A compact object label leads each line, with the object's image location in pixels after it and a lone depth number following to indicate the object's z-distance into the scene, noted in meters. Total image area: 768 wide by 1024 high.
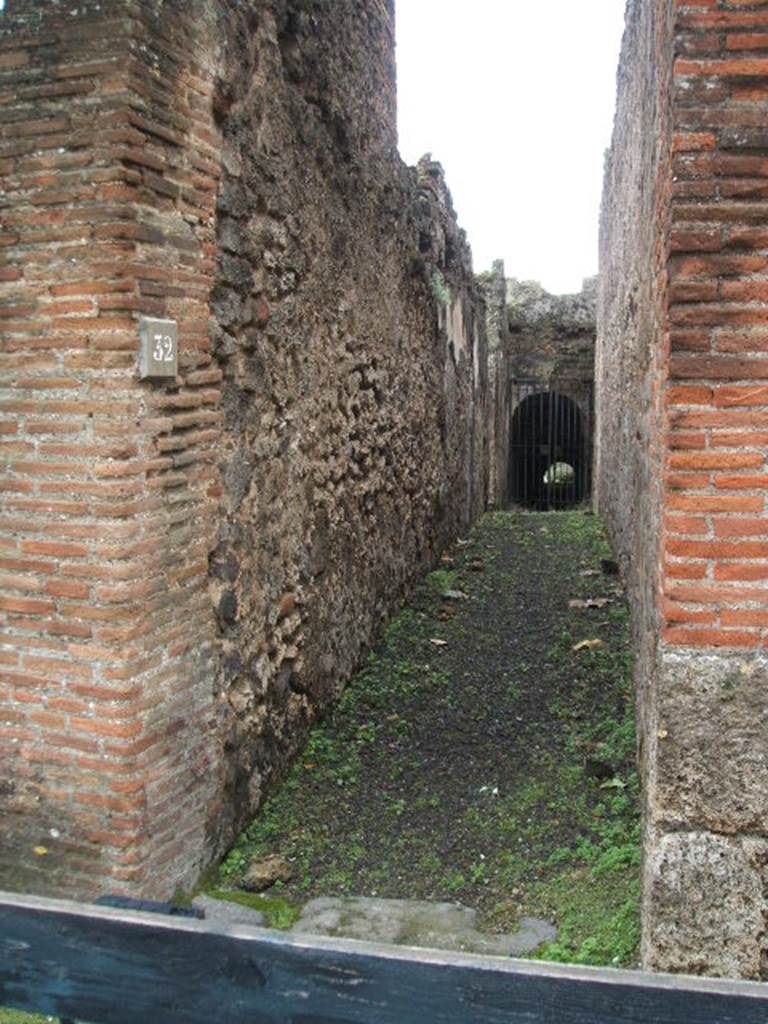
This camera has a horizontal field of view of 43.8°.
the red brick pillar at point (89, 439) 3.06
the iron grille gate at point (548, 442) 18.64
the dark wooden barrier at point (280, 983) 1.30
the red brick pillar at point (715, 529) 2.83
